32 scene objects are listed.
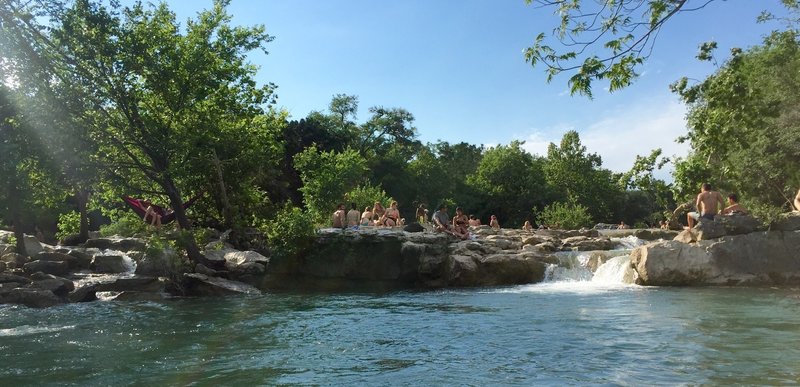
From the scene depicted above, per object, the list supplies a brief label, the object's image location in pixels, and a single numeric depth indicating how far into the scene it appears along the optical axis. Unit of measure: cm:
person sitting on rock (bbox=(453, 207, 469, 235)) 2122
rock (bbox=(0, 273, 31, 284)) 1627
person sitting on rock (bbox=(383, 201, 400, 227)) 2247
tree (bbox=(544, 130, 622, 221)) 6144
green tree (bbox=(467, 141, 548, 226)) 5566
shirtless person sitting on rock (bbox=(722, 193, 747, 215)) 1639
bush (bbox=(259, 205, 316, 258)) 1834
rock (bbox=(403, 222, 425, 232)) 2011
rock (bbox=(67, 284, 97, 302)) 1493
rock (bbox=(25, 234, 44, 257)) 2230
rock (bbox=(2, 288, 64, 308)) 1419
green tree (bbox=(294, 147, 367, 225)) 3219
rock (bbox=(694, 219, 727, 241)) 1580
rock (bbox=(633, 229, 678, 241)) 2553
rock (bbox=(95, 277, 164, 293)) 1616
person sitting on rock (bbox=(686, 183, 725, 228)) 1622
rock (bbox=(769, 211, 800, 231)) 1535
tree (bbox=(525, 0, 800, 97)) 477
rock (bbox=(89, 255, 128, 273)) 1983
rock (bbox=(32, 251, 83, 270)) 1961
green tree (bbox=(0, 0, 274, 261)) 1580
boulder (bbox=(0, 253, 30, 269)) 1905
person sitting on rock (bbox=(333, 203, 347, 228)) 1994
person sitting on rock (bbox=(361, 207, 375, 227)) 2286
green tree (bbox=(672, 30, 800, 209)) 1010
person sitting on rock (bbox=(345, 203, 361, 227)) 2116
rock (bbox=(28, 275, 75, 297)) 1527
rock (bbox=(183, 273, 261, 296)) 1644
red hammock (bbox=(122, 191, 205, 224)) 2331
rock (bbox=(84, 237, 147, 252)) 2364
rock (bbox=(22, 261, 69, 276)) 1828
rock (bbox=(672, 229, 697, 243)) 1617
